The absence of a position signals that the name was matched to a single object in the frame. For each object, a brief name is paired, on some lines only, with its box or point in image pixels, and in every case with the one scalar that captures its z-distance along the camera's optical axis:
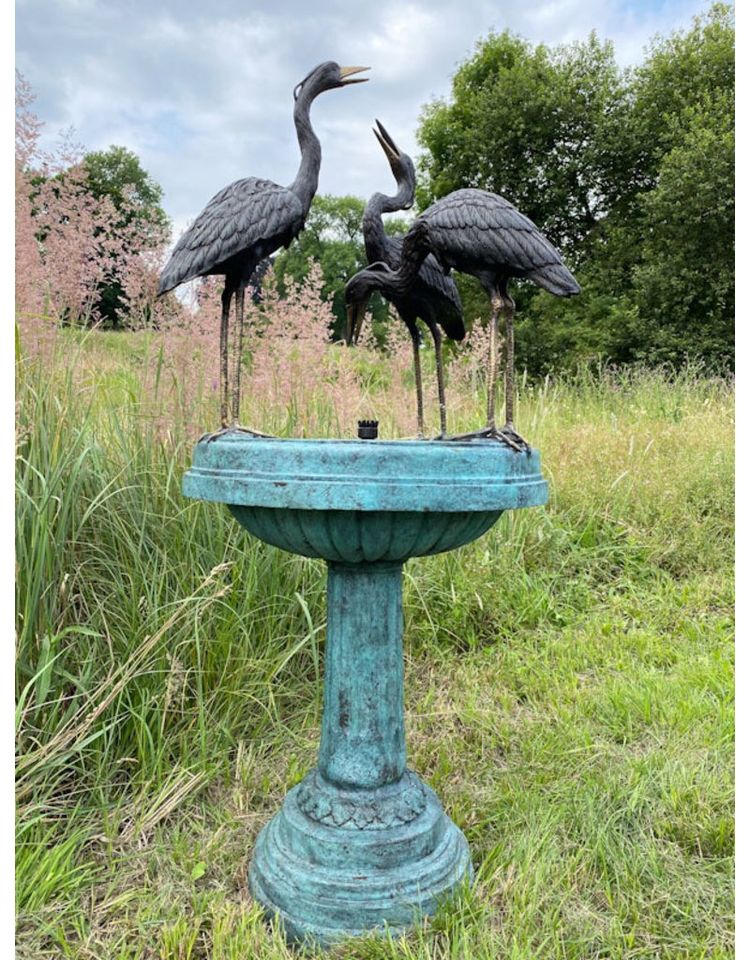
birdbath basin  1.23
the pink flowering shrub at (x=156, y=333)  1.95
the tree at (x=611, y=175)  10.86
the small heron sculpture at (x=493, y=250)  1.44
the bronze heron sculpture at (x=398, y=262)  1.87
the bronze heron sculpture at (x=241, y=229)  1.51
